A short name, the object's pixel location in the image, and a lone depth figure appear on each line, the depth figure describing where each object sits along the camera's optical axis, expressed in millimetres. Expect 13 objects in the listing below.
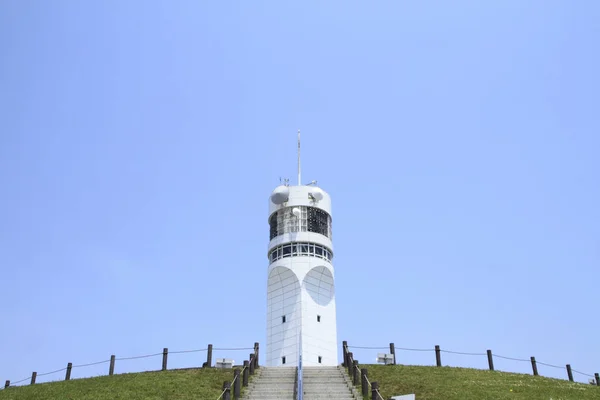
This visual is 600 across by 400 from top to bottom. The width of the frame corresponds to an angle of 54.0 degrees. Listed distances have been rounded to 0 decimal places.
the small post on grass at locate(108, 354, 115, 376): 28938
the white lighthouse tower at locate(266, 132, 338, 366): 35906
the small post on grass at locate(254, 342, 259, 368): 28439
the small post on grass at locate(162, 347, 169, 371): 29047
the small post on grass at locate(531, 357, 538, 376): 29606
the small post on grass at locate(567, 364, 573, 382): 30662
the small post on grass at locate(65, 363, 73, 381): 29522
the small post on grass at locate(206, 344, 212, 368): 29297
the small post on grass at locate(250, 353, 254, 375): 26530
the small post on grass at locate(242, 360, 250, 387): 24281
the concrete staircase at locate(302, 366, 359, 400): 22625
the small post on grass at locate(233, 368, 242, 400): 22156
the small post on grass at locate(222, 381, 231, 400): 19953
